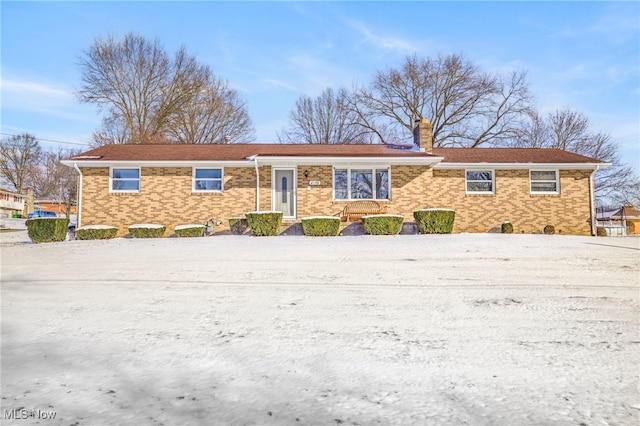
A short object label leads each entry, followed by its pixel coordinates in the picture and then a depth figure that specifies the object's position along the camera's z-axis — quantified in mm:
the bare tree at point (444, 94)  32125
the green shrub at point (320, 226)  14281
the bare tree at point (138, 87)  29641
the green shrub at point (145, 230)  14945
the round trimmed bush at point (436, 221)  14602
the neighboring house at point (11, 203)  45062
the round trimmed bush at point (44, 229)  13852
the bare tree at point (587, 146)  33344
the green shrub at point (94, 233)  14414
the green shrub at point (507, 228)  16538
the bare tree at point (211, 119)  32969
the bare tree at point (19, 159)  49781
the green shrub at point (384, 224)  14297
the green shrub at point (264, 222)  14297
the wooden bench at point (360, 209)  16125
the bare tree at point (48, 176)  50562
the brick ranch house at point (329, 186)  16266
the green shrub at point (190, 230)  14922
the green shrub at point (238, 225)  15471
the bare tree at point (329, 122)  35281
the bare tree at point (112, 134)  31644
